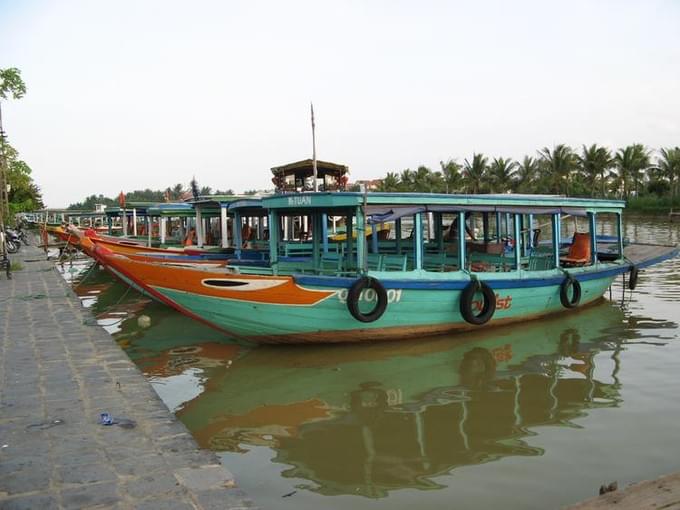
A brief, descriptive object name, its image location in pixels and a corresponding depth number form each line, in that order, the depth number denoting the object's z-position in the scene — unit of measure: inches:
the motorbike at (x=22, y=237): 1299.2
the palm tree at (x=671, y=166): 1651.5
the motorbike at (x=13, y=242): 1057.9
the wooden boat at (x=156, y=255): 471.1
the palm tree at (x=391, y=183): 2230.6
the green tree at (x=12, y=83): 614.9
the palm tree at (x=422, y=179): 2145.7
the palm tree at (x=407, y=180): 2223.2
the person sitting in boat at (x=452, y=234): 496.7
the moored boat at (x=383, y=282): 324.2
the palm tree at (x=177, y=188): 2362.0
